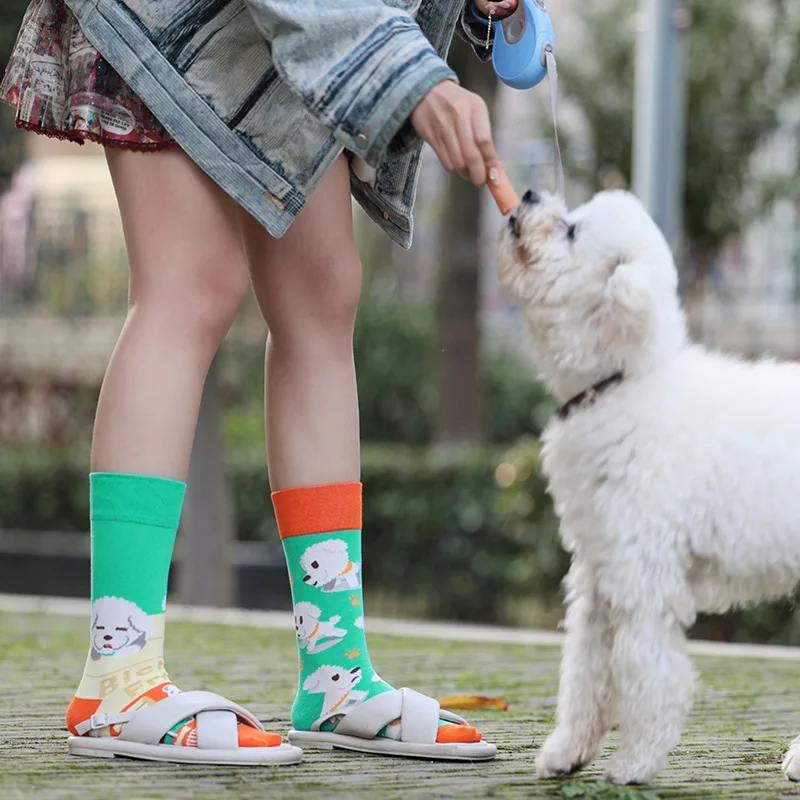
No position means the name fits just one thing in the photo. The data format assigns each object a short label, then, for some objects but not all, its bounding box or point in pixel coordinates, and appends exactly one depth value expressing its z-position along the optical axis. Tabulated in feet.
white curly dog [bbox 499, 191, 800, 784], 15.97
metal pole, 42.98
